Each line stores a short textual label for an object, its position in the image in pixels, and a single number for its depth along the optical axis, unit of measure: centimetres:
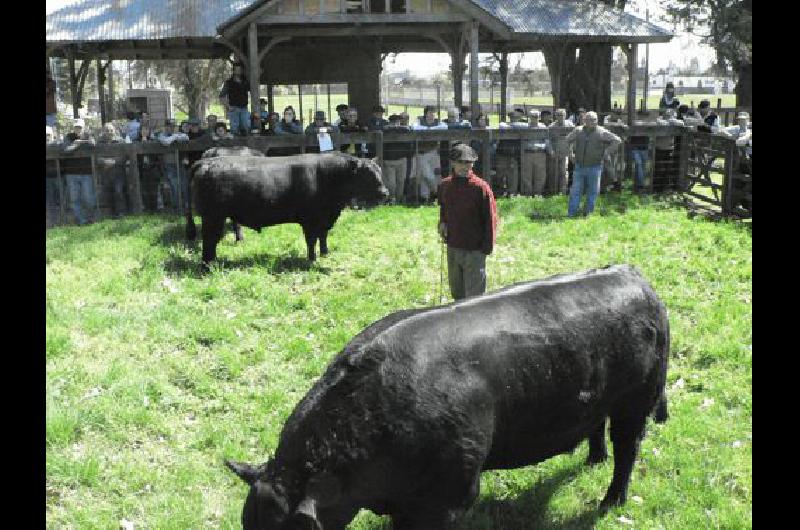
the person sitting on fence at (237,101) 1755
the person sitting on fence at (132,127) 1522
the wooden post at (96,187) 1387
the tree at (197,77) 3993
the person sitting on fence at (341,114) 1620
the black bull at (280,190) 1074
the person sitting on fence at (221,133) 1457
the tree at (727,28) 2561
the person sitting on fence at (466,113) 1734
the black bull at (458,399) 369
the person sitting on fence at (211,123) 1498
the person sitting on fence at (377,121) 1622
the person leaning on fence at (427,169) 1571
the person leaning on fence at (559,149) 1612
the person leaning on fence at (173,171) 1456
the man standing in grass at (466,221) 725
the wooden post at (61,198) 1360
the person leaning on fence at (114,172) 1415
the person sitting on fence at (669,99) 2019
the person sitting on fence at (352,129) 1534
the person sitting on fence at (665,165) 1639
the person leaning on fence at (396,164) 1559
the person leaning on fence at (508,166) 1630
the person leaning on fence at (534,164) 1623
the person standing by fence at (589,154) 1359
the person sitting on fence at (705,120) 1631
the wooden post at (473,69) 1781
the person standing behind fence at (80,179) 1378
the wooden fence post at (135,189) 1437
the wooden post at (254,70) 1733
